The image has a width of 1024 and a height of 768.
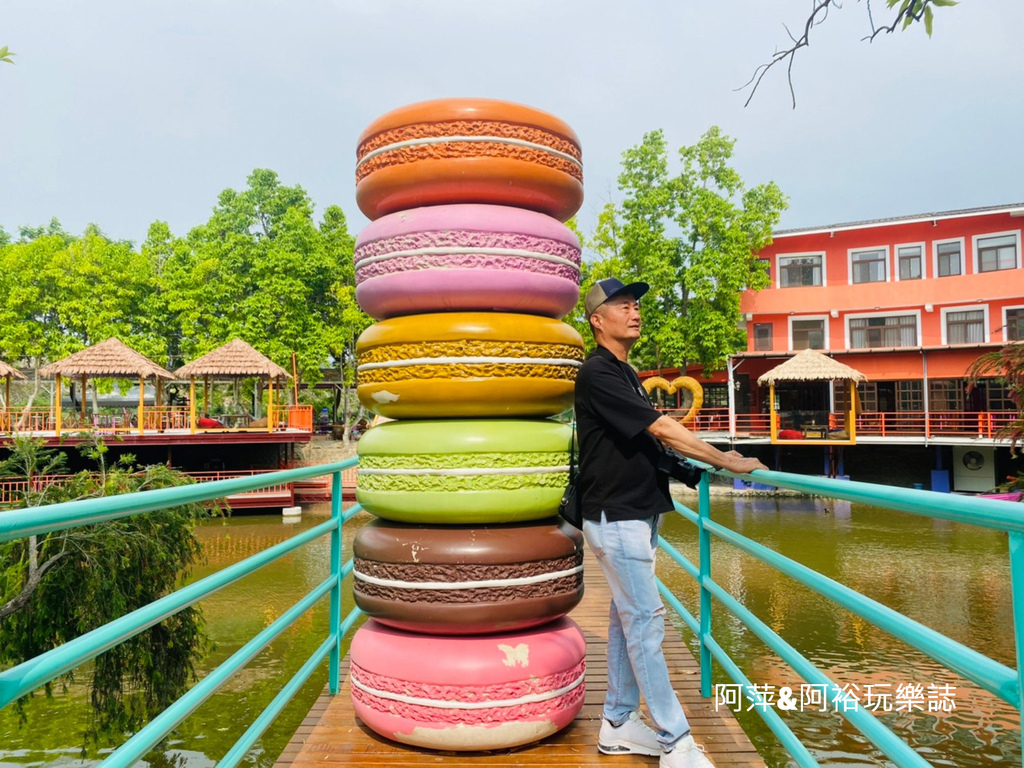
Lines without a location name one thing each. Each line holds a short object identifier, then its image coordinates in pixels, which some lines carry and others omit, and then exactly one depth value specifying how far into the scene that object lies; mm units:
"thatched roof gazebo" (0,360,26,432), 19922
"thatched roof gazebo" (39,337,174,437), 20141
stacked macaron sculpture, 2512
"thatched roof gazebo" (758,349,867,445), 20453
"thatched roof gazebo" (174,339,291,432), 21328
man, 2279
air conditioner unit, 20188
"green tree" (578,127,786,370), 23875
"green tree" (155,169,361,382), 26656
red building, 21750
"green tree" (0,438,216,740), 5320
